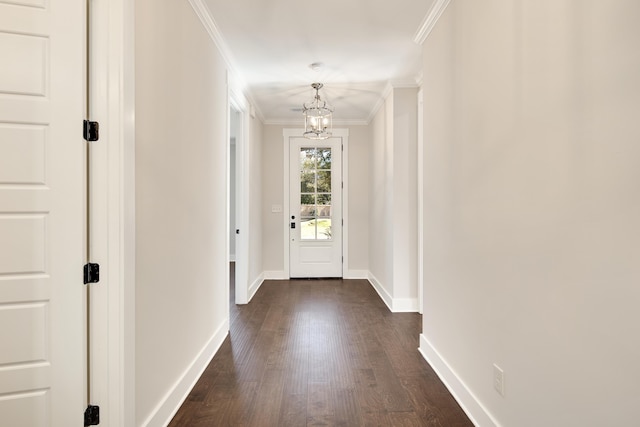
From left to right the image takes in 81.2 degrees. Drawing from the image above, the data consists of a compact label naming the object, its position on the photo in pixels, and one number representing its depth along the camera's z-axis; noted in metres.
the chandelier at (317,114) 4.63
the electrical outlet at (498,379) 1.78
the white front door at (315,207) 6.20
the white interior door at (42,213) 1.44
